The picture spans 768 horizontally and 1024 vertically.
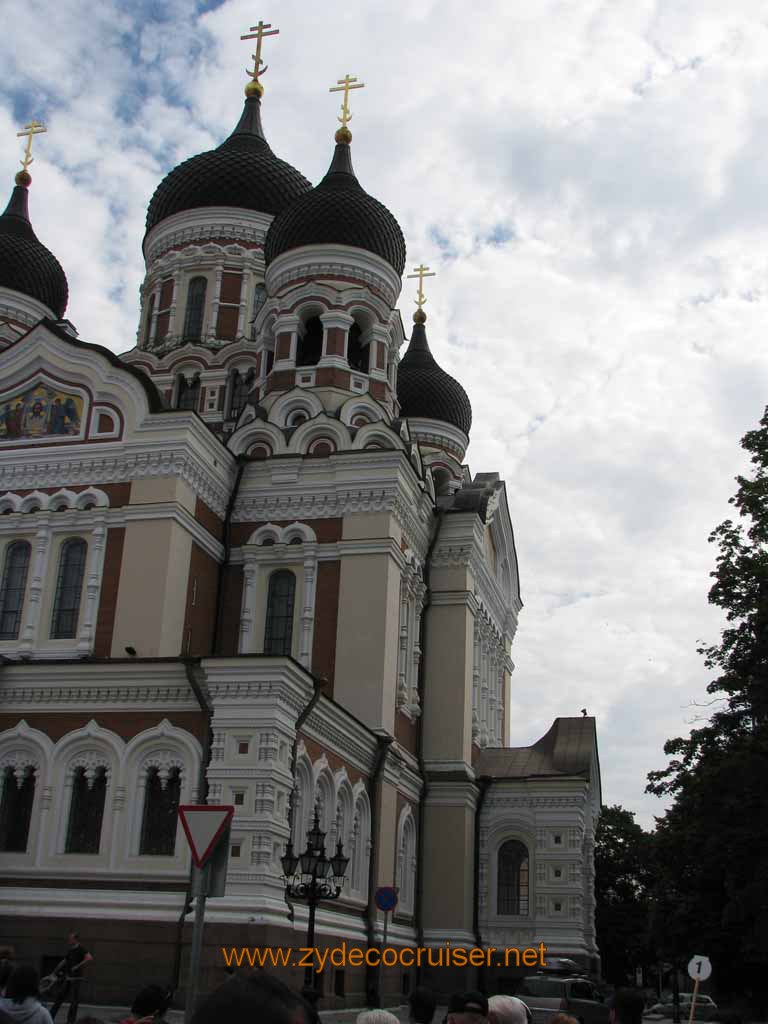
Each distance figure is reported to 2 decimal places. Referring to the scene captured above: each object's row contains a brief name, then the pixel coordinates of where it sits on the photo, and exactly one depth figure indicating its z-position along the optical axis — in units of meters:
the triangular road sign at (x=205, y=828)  7.57
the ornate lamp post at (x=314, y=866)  13.57
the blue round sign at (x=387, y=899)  16.12
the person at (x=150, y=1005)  5.65
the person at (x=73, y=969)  12.92
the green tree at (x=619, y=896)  42.97
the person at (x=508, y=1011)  4.88
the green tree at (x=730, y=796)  17.55
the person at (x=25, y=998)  5.68
